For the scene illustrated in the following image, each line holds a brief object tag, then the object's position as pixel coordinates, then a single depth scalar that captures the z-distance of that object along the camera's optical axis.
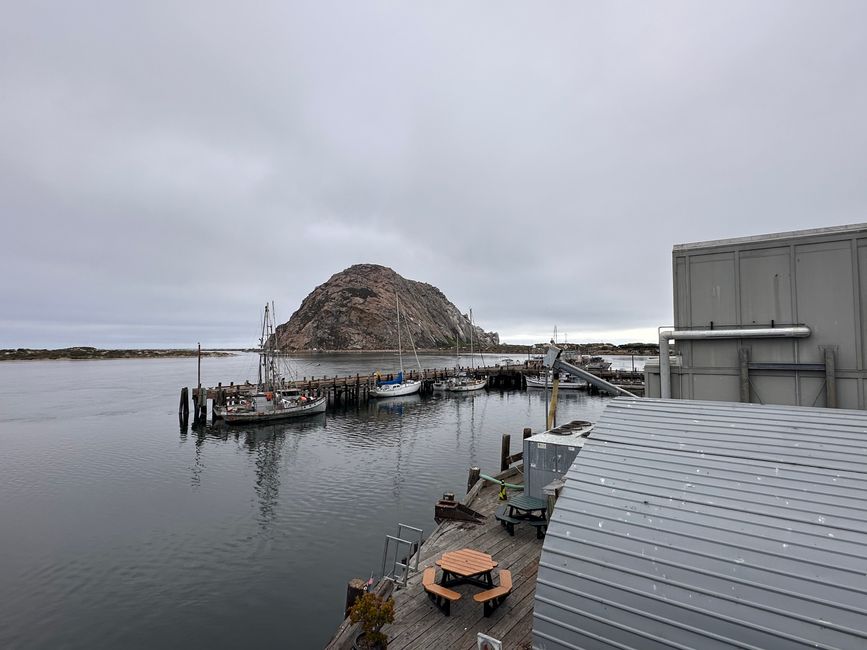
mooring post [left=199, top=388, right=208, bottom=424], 50.35
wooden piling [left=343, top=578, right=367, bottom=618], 9.73
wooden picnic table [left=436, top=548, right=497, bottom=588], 9.69
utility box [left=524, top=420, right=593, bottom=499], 15.43
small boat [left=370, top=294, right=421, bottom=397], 70.12
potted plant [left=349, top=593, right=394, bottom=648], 8.04
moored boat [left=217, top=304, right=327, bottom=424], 48.62
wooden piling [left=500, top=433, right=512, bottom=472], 24.00
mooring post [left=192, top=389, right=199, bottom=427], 49.66
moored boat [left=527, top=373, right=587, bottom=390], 83.12
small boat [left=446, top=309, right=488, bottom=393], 77.69
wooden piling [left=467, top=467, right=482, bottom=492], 19.44
